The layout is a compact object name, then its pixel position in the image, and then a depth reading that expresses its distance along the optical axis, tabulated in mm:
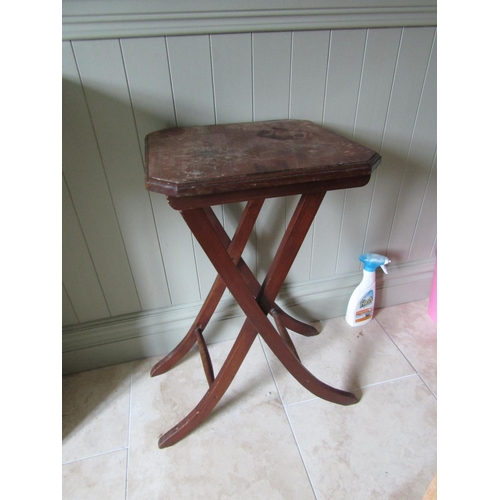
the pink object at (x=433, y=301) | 1372
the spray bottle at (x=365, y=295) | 1250
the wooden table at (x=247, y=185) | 637
